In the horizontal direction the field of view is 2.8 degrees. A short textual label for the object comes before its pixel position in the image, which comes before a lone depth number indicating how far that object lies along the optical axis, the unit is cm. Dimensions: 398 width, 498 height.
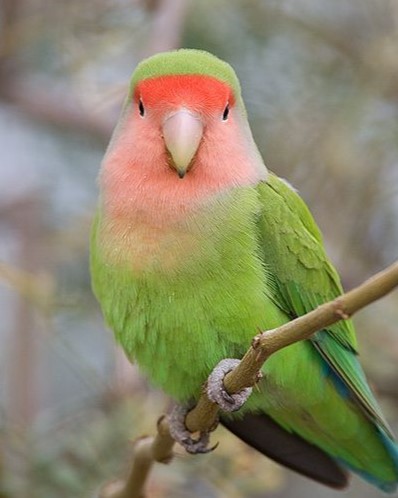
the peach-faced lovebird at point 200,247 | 206
